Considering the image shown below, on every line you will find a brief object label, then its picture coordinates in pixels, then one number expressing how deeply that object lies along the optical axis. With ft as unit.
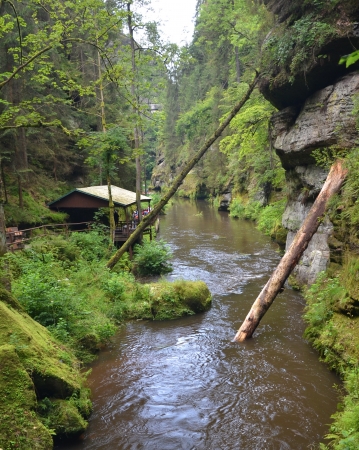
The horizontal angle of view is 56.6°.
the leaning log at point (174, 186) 46.34
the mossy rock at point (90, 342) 28.27
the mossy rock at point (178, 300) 37.24
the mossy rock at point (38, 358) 17.88
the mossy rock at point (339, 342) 22.25
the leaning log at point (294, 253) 30.55
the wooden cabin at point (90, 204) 68.03
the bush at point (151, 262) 56.44
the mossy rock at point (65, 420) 17.26
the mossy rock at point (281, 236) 57.57
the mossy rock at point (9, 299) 21.31
